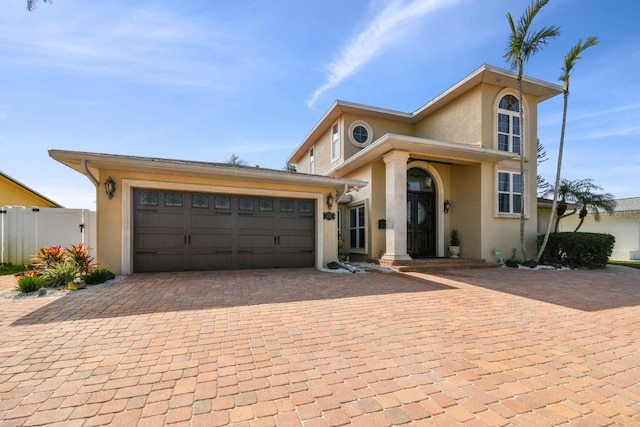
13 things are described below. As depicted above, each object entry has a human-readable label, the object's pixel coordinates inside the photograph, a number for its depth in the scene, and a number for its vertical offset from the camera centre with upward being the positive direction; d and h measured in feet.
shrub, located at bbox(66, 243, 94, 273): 20.76 -3.04
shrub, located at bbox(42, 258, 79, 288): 18.48 -3.82
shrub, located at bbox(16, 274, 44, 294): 16.96 -4.02
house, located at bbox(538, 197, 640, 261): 54.39 -2.52
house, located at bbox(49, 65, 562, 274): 24.71 +2.11
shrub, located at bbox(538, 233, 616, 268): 32.78 -3.92
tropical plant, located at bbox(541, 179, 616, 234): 40.40 +2.47
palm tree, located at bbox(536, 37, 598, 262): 30.45 +15.45
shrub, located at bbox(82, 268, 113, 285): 19.79 -4.25
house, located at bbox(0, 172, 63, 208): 43.73 +3.39
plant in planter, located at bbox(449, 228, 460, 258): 35.91 -3.69
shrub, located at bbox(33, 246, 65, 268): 20.17 -2.88
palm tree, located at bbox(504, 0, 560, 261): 29.25 +18.37
